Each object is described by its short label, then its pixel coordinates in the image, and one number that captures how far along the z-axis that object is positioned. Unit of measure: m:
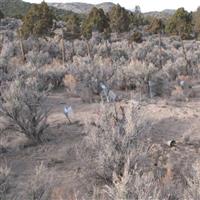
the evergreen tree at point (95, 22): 29.78
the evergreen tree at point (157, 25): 33.47
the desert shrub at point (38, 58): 26.36
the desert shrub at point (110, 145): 8.53
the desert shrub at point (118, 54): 30.54
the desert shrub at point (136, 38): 38.44
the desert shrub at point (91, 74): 16.89
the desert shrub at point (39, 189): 6.65
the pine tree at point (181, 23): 29.98
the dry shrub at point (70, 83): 16.88
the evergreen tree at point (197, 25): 33.24
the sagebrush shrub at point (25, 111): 11.22
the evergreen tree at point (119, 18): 33.55
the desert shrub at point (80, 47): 32.18
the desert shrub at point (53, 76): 18.45
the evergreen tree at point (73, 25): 33.50
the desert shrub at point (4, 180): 7.20
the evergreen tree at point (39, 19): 28.22
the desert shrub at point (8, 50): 26.60
